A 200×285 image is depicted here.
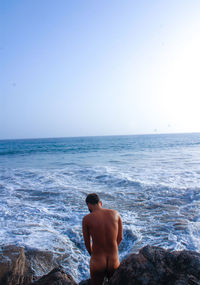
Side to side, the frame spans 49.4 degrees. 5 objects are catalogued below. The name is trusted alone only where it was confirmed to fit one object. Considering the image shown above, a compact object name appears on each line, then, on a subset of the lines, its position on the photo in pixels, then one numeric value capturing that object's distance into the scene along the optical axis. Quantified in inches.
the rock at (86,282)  124.6
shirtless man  110.2
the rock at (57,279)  111.8
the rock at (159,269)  104.3
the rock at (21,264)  136.6
